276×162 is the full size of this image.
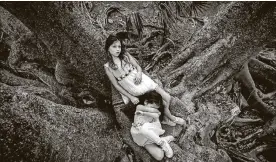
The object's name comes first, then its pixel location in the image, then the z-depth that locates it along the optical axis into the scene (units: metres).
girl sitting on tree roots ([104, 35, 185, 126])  3.84
